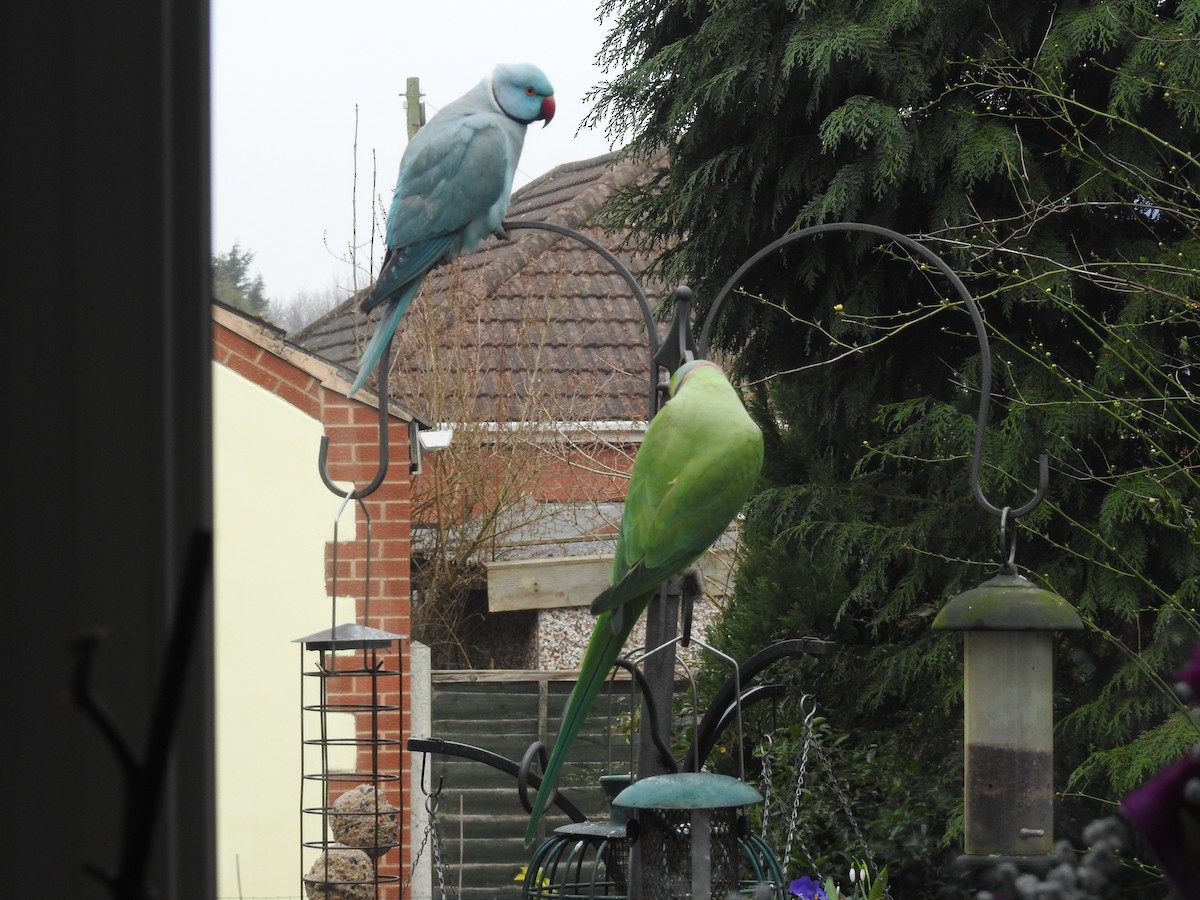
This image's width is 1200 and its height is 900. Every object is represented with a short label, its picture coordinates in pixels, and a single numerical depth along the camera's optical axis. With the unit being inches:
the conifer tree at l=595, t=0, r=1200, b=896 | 251.9
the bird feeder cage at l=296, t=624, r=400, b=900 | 221.3
